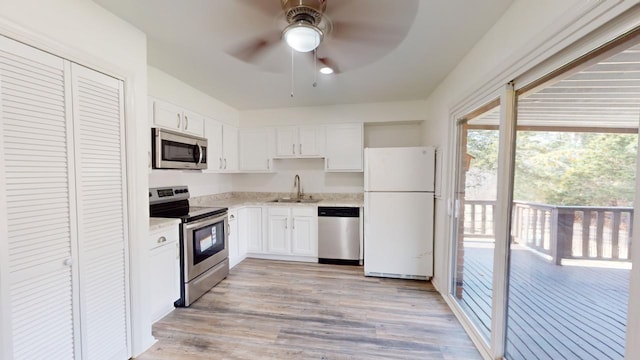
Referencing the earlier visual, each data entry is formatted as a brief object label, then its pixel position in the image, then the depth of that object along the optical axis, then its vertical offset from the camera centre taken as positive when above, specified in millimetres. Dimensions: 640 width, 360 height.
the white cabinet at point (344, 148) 3711 +384
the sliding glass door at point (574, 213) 996 -191
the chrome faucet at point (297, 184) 4191 -195
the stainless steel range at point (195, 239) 2443 -739
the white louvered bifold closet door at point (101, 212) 1446 -258
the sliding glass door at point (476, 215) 1933 -361
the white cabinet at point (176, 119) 2479 +596
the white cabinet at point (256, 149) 3980 +381
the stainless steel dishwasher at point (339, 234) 3492 -874
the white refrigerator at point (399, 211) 3014 -476
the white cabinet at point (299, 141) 3818 +497
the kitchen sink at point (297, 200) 4012 -463
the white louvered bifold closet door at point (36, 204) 1156 -172
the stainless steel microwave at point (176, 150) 2322 +226
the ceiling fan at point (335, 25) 1275 +845
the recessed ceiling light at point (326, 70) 1986 +853
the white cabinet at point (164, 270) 2108 -896
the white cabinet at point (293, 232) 3605 -884
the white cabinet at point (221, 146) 3329 +382
